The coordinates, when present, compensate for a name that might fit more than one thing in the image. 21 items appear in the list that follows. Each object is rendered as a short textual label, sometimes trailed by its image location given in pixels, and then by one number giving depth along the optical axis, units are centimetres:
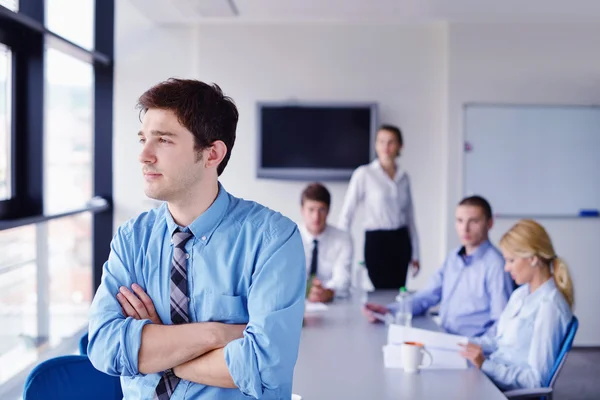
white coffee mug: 246
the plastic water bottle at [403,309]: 334
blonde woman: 265
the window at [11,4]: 357
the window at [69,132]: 527
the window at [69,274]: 532
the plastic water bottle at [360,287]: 392
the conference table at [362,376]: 227
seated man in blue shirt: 347
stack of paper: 255
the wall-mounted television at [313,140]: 621
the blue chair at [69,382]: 197
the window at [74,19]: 476
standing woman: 525
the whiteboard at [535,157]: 609
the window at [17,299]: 420
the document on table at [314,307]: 357
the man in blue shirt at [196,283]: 149
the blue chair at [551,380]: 252
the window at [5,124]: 394
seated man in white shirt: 414
